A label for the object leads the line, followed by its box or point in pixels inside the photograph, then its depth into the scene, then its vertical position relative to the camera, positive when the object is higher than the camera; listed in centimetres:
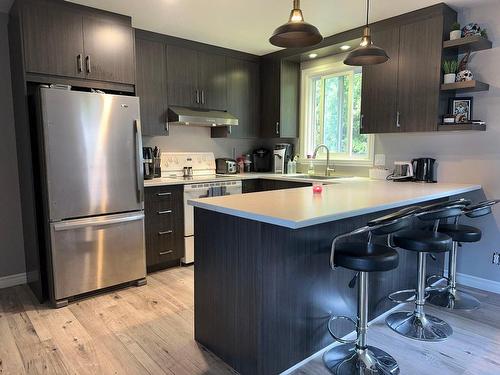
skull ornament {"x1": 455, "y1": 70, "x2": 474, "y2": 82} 289 +62
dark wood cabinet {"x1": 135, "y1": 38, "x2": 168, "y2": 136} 360 +73
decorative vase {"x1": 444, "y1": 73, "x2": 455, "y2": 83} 295 +62
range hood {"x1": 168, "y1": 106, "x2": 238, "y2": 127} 376 +41
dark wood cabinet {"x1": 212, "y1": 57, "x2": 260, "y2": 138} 439 +71
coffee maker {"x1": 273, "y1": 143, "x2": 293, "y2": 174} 454 -6
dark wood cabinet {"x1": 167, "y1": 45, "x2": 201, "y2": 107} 382 +86
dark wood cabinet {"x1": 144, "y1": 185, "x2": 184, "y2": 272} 341 -71
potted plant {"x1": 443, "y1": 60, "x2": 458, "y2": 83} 296 +69
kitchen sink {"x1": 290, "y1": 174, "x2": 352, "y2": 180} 401 -29
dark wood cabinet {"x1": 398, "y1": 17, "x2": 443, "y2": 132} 301 +68
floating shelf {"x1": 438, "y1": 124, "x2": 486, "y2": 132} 290 +20
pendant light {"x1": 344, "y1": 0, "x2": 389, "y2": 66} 233 +65
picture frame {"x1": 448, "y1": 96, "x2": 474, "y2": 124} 300 +37
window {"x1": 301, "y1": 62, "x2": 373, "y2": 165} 405 +47
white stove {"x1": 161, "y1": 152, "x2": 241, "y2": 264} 368 -28
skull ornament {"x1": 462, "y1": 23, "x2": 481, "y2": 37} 289 +100
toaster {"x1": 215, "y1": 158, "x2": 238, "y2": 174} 452 -16
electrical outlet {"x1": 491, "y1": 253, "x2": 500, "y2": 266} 302 -94
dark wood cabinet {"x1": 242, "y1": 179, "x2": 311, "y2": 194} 394 -37
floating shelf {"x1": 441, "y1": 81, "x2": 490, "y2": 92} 282 +53
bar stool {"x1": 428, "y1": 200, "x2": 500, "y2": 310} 260 -96
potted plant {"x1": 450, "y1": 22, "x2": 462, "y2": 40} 291 +99
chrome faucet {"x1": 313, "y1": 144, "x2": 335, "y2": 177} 419 -9
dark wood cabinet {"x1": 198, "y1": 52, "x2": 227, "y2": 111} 409 +87
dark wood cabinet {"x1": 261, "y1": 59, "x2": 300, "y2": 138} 445 +71
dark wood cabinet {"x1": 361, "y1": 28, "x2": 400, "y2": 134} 329 +60
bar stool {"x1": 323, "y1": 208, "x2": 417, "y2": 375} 176 -69
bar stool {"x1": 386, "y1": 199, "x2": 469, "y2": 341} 224 -77
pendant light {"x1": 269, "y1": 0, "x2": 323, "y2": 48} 193 +67
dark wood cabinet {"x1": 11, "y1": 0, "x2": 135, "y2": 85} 272 +95
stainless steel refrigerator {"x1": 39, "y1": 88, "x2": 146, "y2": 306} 268 -28
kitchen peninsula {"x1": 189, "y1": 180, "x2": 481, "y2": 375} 179 -68
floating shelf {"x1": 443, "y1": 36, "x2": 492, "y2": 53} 279 +88
